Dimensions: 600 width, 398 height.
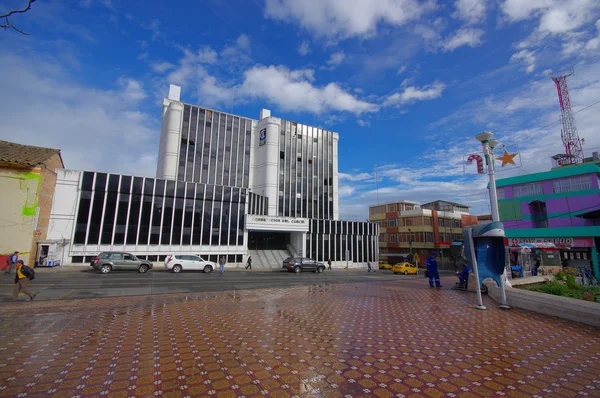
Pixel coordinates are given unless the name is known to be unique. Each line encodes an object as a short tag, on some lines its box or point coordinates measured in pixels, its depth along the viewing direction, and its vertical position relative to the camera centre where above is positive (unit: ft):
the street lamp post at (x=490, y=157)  35.90 +11.75
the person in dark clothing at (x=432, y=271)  50.12 -4.58
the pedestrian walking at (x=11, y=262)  59.83 -4.24
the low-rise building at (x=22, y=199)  66.44 +10.87
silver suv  66.13 -4.83
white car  74.84 -5.46
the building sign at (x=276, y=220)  118.42 +11.01
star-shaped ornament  36.77 +11.76
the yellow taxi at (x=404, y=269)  106.01 -8.87
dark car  94.32 -6.63
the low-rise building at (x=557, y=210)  92.12 +13.61
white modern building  87.97 +17.67
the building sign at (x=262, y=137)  163.63 +63.65
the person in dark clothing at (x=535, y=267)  67.02 -5.12
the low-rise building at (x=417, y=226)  164.76 +12.18
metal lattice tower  124.67 +55.17
